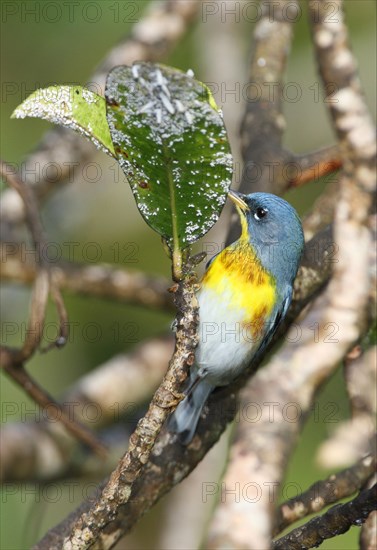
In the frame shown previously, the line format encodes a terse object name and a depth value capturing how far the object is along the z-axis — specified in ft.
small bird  20.26
